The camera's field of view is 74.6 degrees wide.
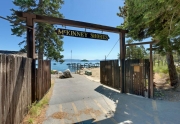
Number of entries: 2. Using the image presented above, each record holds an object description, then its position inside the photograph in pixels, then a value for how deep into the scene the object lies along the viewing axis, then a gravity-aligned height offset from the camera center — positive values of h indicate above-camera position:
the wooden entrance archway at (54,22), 4.41 +1.72
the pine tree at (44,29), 13.11 +3.98
